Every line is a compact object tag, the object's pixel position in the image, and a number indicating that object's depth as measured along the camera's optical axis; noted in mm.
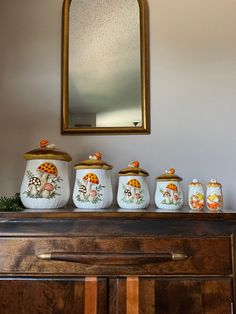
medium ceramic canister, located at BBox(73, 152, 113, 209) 1047
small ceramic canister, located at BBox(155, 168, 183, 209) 1087
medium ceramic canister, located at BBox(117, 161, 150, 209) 1081
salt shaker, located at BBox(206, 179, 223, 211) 1054
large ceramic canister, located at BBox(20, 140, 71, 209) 1027
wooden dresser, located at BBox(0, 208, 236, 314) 857
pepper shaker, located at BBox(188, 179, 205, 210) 1065
